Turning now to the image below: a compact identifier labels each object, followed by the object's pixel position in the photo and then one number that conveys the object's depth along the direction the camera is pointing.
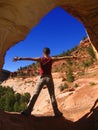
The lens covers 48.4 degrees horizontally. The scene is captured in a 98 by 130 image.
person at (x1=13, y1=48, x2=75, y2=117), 3.03
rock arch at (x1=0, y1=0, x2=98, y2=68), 2.43
